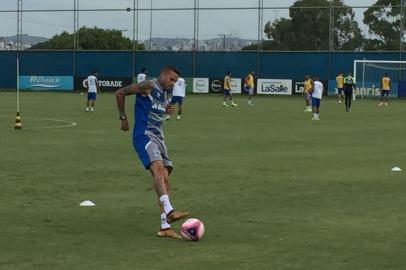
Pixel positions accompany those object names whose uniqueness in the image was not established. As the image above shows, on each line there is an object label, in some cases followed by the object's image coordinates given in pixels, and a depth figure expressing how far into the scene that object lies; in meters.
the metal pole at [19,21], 72.12
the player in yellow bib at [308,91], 38.90
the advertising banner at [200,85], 64.69
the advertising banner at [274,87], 62.19
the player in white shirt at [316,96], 33.26
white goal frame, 59.09
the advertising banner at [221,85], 63.56
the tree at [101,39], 97.19
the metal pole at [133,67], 67.75
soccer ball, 8.87
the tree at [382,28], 71.62
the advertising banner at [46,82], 68.00
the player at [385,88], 47.75
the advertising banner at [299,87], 61.60
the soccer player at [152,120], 9.48
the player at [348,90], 40.62
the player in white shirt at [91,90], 36.50
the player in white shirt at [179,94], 31.64
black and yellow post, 25.33
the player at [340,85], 52.03
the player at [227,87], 44.91
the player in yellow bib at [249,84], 46.89
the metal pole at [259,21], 67.75
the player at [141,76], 40.16
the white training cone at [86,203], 11.20
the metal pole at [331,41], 63.32
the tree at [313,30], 74.94
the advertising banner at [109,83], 66.50
